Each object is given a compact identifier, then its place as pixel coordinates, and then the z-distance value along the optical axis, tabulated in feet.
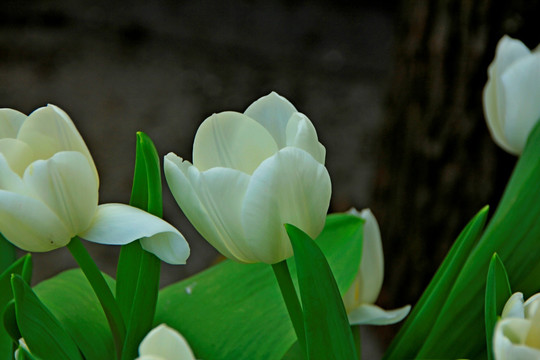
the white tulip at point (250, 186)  3.48
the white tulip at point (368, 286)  3.90
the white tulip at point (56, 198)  3.50
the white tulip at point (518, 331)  3.28
